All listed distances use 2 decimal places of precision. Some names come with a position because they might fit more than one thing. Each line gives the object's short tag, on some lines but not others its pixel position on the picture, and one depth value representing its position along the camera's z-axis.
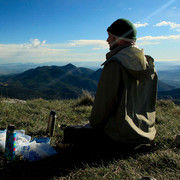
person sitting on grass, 3.23
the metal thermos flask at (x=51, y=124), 4.73
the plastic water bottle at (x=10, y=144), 3.20
